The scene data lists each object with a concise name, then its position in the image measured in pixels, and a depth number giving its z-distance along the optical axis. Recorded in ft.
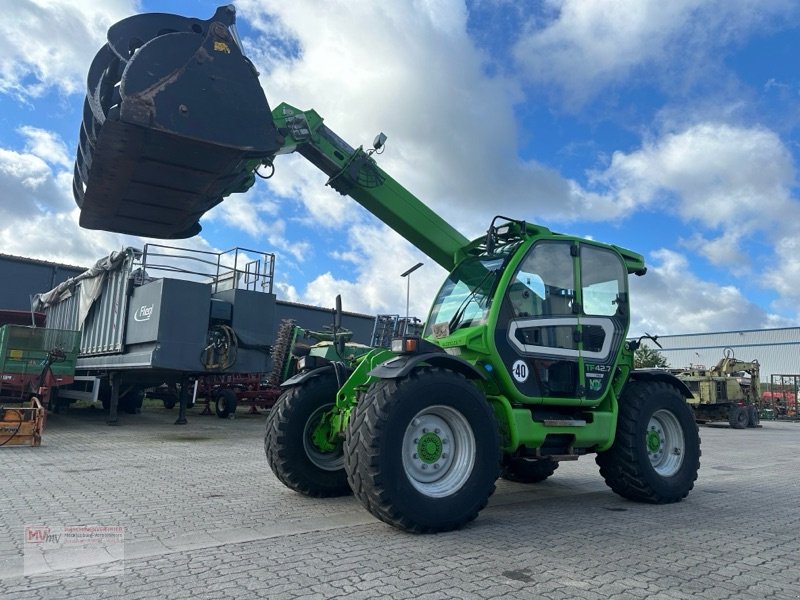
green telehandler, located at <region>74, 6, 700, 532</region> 16.39
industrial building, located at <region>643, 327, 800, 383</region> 144.46
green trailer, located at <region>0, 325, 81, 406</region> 44.65
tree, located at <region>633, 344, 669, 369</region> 123.65
